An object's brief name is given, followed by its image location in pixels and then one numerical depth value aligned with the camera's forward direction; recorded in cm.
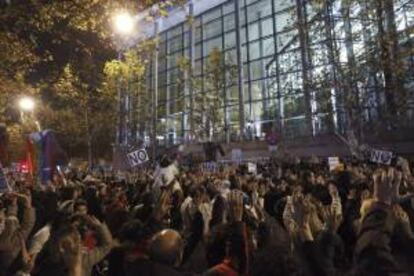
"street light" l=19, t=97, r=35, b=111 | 1744
